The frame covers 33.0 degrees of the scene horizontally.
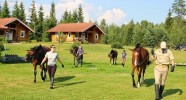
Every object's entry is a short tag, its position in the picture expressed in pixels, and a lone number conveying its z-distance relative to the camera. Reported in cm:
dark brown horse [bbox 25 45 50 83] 1825
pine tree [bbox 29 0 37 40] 8268
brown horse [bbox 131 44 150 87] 1647
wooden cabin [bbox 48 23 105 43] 7200
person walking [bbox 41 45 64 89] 1578
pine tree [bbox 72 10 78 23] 9641
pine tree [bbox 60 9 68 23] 9693
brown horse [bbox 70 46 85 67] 2812
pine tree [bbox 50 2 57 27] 11622
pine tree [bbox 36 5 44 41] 8406
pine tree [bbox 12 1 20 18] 8375
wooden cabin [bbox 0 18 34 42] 6116
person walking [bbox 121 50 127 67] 3195
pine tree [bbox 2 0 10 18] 8088
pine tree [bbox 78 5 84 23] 10525
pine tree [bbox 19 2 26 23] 8550
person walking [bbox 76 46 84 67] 2813
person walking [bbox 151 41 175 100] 1334
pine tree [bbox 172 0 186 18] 10688
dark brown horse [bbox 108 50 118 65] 3348
